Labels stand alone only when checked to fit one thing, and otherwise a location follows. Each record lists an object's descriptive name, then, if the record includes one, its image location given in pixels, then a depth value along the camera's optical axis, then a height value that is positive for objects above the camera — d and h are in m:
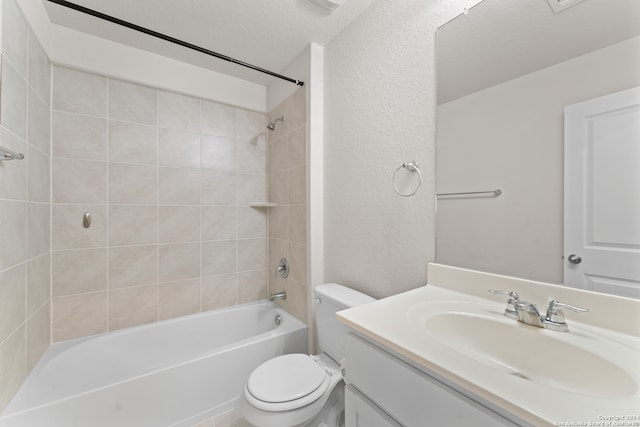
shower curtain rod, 1.07 +0.88
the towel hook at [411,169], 1.15 +0.19
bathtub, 1.14 -0.90
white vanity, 0.45 -0.33
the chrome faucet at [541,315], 0.69 -0.30
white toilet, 1.04 -0.79
